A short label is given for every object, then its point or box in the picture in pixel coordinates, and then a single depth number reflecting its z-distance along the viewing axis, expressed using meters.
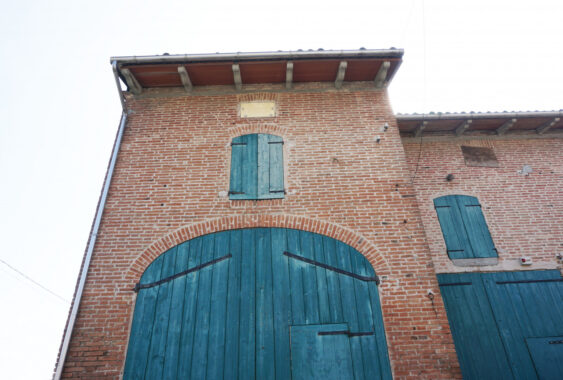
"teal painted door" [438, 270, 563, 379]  5.55
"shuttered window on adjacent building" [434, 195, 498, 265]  6.52
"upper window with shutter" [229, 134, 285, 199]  5.82
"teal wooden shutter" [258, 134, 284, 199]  5.82
